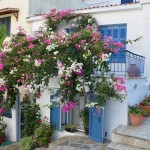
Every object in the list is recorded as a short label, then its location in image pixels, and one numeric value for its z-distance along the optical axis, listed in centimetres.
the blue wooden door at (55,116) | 1021
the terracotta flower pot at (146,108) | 961
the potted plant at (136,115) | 860
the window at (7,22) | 1551
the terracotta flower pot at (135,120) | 861
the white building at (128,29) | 934
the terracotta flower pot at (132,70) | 941
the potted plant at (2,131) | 1137
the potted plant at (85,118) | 948
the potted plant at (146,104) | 962
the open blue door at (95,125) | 879
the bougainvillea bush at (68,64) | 822
